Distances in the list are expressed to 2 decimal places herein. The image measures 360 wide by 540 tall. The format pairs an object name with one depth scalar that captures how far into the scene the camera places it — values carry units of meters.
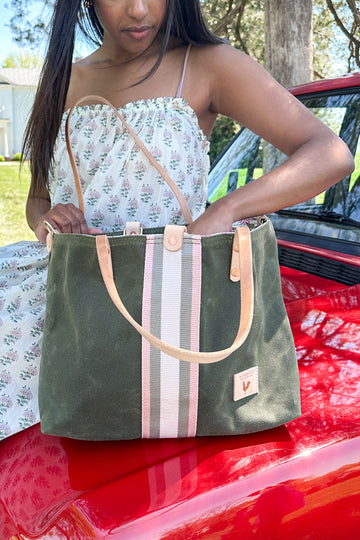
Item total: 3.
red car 1.13
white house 36.25
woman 1.47
